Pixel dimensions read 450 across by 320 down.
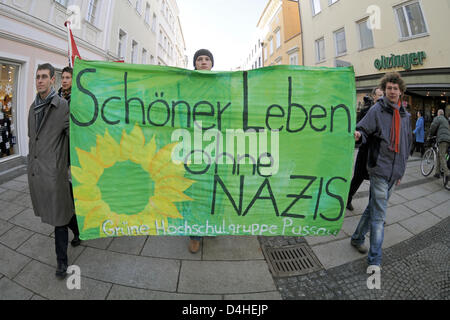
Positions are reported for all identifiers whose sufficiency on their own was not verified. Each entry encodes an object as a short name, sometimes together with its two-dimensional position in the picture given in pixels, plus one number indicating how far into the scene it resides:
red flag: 3.67
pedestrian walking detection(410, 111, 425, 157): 7.99
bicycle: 5.51
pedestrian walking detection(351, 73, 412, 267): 2.16
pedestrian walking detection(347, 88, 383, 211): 3.11
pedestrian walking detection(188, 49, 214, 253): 2.92
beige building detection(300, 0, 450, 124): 8.23
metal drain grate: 2.20
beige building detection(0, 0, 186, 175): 4.90
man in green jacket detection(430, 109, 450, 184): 4.81
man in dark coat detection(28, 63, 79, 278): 1.99
